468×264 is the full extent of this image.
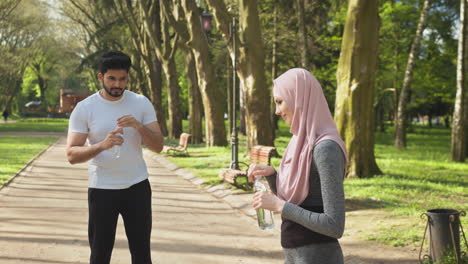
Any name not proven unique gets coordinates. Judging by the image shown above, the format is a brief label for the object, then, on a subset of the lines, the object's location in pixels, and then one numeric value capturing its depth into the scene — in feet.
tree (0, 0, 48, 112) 135.95
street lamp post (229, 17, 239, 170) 50.62
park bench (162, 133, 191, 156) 73.94
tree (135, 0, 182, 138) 101.50
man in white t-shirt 13.76
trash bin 19.83
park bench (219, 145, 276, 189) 41.81
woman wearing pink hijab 9.27
